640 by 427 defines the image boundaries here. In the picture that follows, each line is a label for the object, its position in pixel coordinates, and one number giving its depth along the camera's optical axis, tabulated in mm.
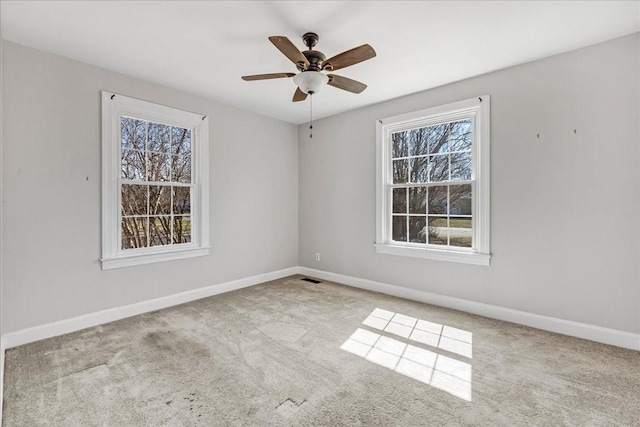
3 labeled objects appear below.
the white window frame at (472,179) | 3271
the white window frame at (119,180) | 3111
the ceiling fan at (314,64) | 2221
